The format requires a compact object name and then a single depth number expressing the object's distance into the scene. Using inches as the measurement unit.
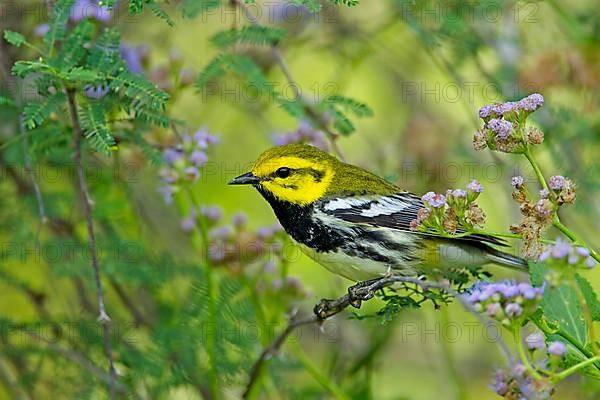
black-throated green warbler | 255.6
